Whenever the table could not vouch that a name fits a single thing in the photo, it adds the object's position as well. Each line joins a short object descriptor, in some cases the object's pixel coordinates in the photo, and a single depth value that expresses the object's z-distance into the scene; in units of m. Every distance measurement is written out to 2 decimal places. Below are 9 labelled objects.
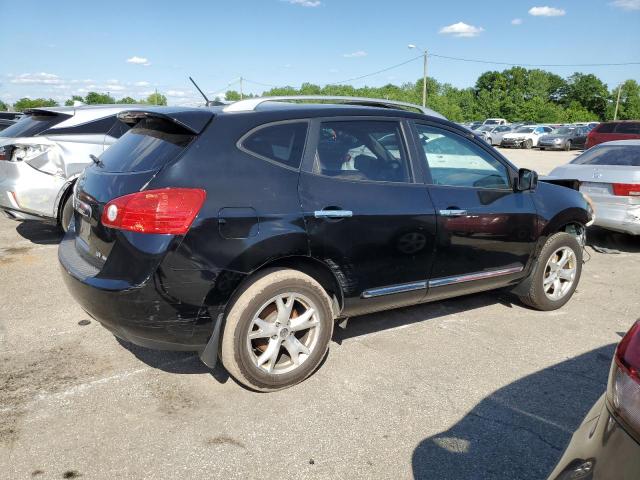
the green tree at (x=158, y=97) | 61.94
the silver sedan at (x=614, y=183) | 6.54
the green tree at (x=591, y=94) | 87.00
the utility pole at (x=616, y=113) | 78.58
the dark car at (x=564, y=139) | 31.17
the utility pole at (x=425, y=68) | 45.20
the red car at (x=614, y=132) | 20.84
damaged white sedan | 6.10
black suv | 2.84
